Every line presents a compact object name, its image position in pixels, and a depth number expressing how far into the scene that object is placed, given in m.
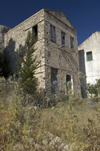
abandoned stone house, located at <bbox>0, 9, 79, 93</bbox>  8.83
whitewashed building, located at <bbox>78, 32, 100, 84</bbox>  12.20
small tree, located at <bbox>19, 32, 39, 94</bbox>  6.86
